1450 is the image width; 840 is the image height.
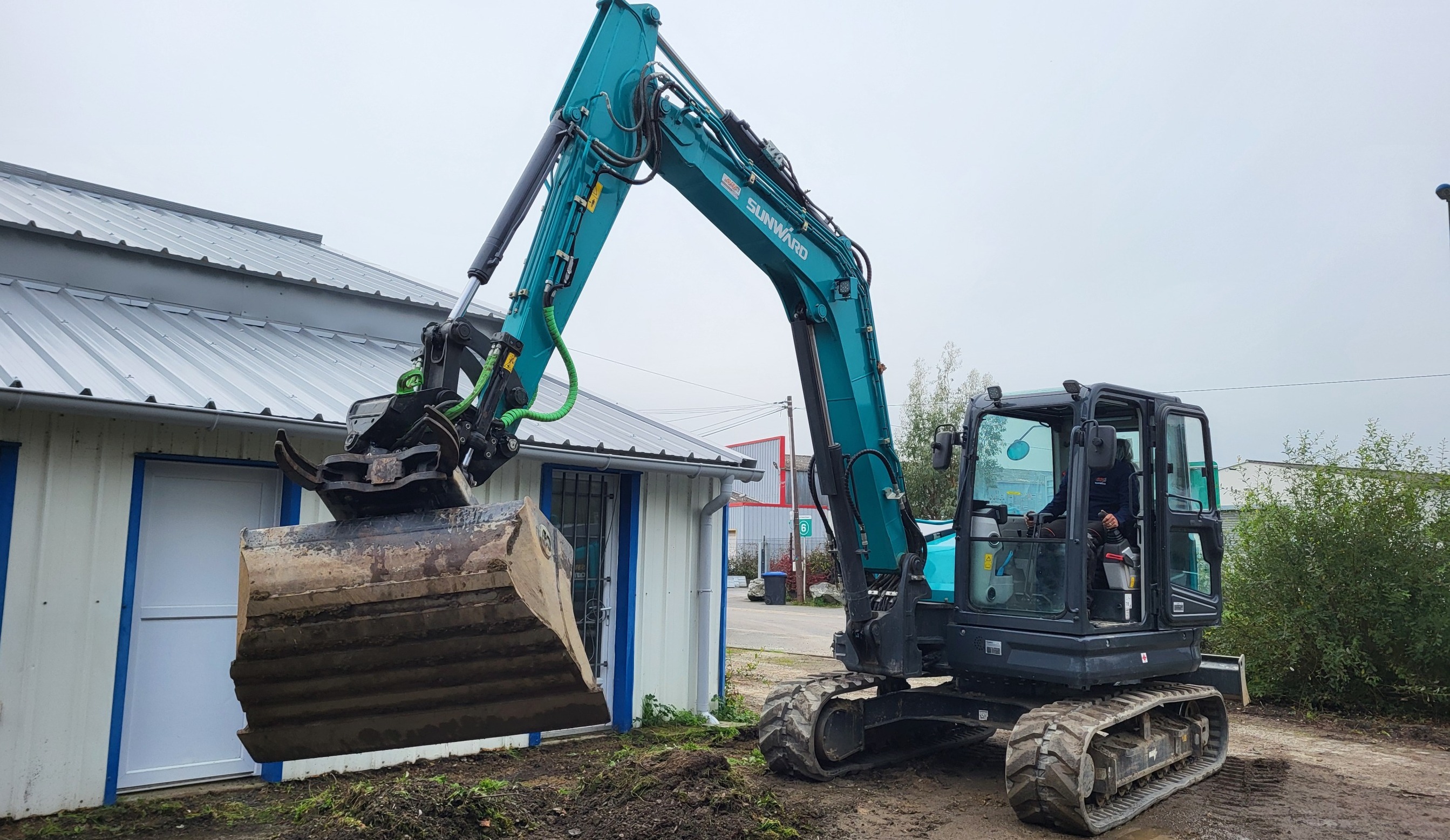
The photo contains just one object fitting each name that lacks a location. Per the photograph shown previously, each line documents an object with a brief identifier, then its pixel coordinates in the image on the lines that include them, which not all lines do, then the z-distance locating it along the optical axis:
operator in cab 6.54
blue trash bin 27.41
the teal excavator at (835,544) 3.40
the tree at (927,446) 26.06
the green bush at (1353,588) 9.92
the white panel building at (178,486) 5.63
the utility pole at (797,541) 28.17
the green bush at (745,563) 32.84
